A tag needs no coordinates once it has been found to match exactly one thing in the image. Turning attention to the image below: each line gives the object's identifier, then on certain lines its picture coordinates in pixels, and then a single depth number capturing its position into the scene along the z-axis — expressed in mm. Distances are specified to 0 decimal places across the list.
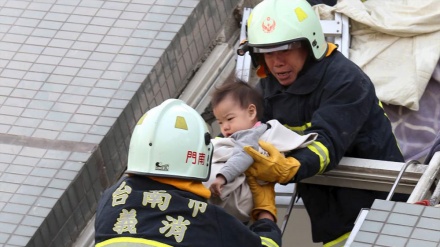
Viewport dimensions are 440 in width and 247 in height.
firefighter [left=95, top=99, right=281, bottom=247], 7373
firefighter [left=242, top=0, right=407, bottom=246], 8623
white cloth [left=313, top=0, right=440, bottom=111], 10799
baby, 8057
